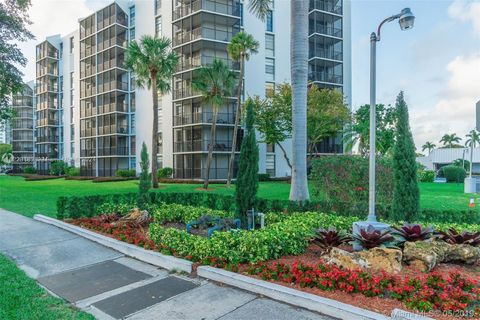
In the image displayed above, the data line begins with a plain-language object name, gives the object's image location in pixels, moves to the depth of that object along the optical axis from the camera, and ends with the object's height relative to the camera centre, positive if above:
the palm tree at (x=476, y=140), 63.09 +3.84
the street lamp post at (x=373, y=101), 5.87 +1.18
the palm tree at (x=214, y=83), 23.28 +5.88
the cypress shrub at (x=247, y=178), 8.20 -0.51
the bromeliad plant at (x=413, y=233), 5.79 -1.44
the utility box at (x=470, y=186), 21.28 -1.96
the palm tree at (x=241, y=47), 23.42 +8.74
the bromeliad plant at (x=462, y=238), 5.61 -1.50
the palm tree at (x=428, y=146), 85.94 +3.45
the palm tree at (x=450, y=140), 82.19 +5.01
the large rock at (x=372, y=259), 4.84 -1.65
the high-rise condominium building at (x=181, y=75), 29.88 +9.69
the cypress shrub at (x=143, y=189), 10.65 -1.03
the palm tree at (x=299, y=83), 10.84 +2.75
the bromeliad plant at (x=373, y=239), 5.44 -1.45
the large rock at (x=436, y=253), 4.94 -1.61
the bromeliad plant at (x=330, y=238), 5.86 -1.54
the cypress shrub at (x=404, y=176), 7.64 -0.45
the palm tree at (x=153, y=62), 22.77 +7.38
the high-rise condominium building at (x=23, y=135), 66.75 +5.71
